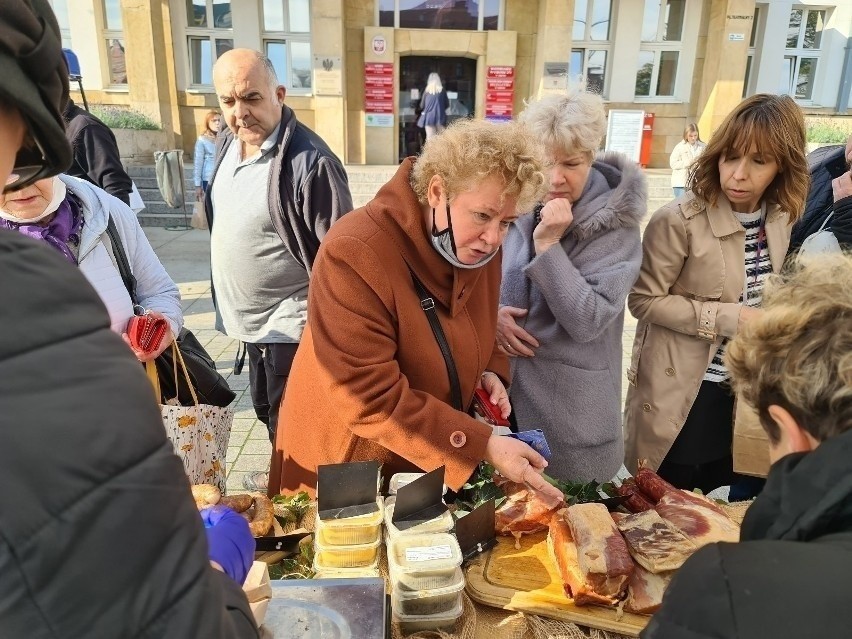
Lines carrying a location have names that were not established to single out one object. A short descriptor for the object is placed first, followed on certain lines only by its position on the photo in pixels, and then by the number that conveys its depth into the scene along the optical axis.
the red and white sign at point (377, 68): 14.56
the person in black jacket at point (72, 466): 0.58
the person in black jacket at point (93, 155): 3.93
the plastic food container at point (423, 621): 1.33
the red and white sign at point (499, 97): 15.03
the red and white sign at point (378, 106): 14.83
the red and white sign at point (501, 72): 14.86
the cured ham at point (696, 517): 1.52
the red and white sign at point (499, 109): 15.12
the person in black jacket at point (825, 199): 2.69
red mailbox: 14.91
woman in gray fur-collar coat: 2.22
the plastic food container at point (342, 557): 1.47
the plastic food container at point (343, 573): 1.44
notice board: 14.34
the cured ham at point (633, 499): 1.77
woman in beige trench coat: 2.31
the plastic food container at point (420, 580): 1.33
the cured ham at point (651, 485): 1.80
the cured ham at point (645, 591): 1.39
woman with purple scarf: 2.02
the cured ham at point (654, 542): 1.41
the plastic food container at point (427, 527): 1.44
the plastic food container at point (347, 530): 1.48
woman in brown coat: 1.71
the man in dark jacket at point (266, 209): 2.90
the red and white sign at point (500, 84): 14.95
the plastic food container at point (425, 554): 1.33
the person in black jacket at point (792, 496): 0.75
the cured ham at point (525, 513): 1.64
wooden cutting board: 1.38
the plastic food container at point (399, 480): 1.67
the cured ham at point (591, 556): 1.40
